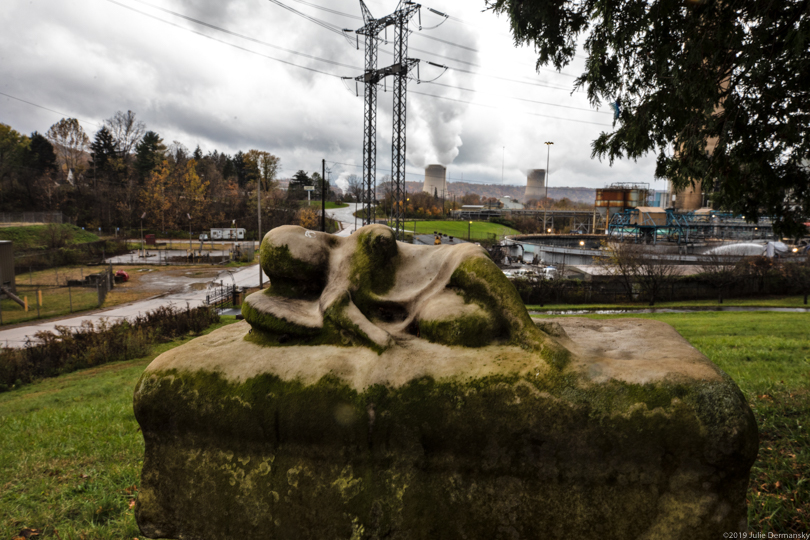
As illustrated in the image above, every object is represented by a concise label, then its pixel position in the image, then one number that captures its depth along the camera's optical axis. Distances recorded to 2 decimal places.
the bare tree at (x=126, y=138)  64.12
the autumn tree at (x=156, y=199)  55.03
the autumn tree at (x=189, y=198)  55.97
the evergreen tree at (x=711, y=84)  5.31
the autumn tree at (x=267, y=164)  60.25
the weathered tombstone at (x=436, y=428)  3.13
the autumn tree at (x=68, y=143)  59.78
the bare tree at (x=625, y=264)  26.97
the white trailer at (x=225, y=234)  52.16
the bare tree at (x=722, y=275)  27.06
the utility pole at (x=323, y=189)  18.00
